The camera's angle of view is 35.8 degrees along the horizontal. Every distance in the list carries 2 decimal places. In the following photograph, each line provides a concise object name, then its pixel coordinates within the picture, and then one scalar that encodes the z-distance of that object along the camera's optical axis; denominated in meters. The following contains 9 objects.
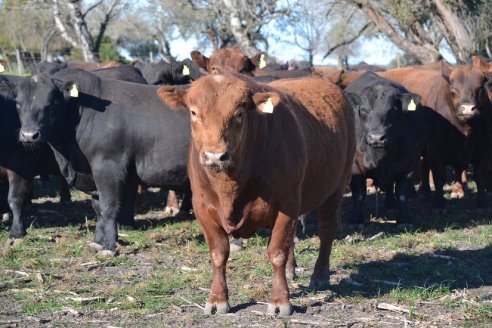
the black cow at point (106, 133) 8.00
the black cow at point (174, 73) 13.33
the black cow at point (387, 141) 9.21
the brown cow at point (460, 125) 10.19
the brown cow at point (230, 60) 12.27
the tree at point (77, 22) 29.16
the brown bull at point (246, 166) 5.00
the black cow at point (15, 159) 8.77
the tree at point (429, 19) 20.64
